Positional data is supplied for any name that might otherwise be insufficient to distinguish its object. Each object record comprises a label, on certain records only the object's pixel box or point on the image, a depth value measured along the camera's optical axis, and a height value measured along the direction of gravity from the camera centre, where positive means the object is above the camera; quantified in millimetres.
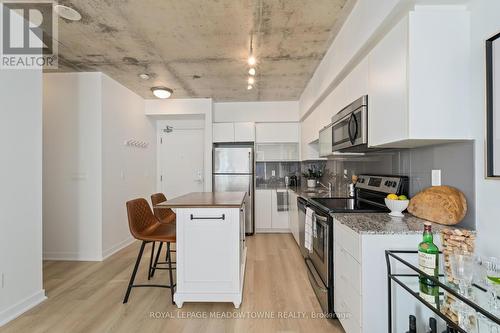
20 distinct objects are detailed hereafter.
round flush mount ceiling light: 3604 +1121
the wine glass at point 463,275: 943 -444
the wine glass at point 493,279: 899 -439
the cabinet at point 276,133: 4773 +653
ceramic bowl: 1718 -278
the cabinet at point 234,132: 4703 +664
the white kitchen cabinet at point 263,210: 4602 -811
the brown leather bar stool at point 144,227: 2197 -598
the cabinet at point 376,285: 1379 -685
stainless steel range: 1945 -426
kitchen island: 2152 -781
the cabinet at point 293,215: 3666 -788
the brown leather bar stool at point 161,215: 2723 -587
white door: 5250 +102
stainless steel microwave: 1893 +332
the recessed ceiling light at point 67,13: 2055 +1330
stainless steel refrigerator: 4500 -79
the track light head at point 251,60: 2716 +1191
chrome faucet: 3775 -335
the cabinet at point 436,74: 1367 +516
